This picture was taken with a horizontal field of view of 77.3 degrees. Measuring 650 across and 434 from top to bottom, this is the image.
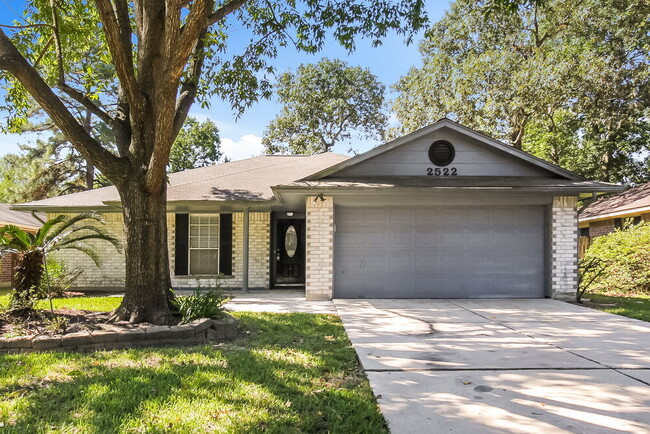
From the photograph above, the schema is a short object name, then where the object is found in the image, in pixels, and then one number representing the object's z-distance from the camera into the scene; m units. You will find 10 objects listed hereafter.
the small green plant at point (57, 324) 5.28
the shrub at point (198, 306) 5.96
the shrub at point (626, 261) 11.61
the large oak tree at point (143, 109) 5.41
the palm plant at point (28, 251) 5.96
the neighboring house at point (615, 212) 14.25
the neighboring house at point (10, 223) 14.54
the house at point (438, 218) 9.59
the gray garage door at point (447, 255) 9.87
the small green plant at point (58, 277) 8.79
